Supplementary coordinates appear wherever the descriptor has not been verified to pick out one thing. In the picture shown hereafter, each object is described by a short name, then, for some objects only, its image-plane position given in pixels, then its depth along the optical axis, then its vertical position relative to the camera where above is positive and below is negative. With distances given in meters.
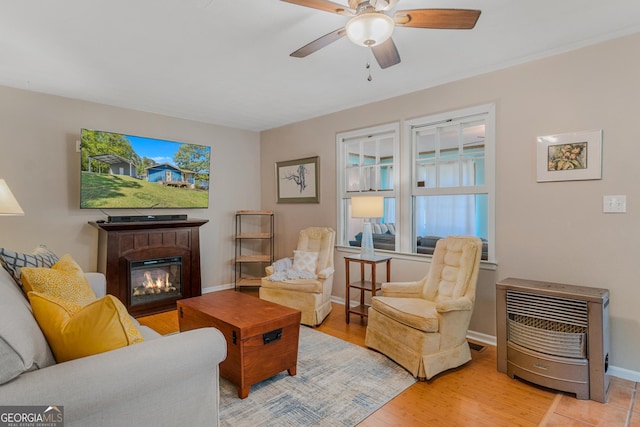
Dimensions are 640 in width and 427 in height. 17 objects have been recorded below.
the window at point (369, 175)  3.89 +0.39
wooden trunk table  2.22 -0.88
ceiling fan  1.67 +0.97
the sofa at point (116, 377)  1.07 -0.58
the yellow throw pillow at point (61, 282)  1.69 -0.40
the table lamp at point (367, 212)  3.44 -0.04
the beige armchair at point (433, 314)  2.46 -0.82
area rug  2.00 -1.24
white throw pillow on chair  4.01 -0.64
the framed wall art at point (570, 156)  2.53 +0.40
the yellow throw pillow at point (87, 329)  1.26 -0.46
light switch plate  2.44 +0.02
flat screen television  3.78 +0.45
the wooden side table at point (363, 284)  3.43 -0.82
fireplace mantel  3.73 -0.49
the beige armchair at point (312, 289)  3.53 -0.87
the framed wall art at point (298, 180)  4.62 +0.40
